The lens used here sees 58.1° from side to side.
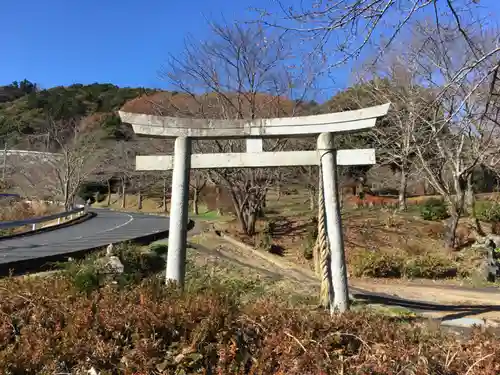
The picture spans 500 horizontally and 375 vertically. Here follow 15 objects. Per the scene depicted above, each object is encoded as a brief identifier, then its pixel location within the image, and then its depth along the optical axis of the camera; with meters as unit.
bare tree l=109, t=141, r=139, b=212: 43.72
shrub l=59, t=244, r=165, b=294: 6.29
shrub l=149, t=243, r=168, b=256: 11.87
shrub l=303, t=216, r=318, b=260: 16.47
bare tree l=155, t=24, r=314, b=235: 16.73
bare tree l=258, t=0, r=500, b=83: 4.45
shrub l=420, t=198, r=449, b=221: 22.20
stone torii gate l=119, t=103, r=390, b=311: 7.29
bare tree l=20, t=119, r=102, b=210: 31.03
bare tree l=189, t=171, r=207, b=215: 37.10
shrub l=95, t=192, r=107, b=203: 56.76
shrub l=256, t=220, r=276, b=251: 16.66
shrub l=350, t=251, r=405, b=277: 14.93
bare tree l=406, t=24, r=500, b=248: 15.25
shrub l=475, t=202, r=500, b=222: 22.50
